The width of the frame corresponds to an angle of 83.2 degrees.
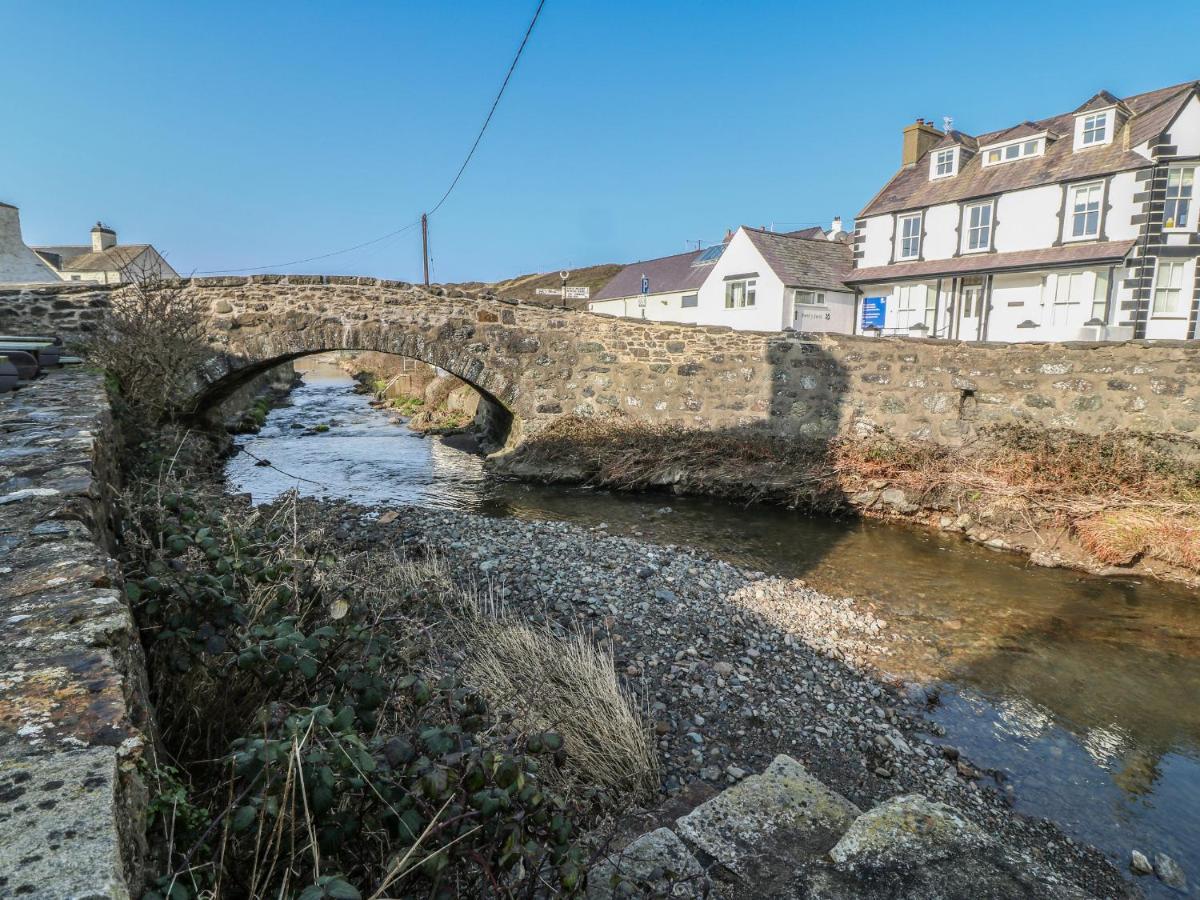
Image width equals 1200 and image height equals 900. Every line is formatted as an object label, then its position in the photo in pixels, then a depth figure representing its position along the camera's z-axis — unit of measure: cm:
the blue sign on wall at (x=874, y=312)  2602
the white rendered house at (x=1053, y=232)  1931
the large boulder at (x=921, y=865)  202
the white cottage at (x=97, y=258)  3975
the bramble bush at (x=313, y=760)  140
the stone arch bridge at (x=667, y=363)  952
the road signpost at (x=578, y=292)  1991
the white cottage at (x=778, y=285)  2647
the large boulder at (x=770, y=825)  223
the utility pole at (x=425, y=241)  3016
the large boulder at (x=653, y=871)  205
